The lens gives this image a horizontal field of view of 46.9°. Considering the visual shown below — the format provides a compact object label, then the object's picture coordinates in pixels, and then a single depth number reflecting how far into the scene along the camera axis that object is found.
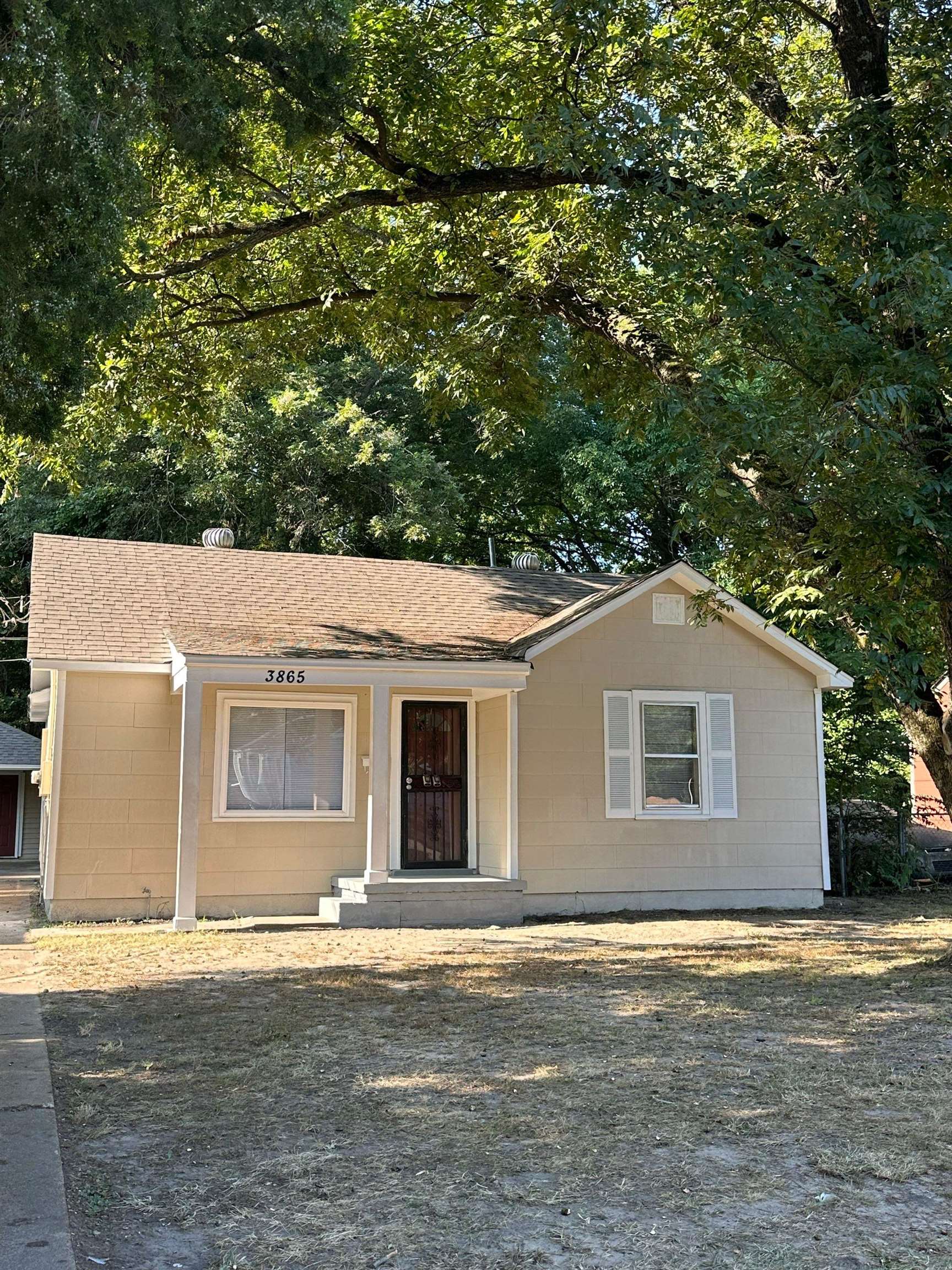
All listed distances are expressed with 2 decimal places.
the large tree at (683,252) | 7.70
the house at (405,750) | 12.27
